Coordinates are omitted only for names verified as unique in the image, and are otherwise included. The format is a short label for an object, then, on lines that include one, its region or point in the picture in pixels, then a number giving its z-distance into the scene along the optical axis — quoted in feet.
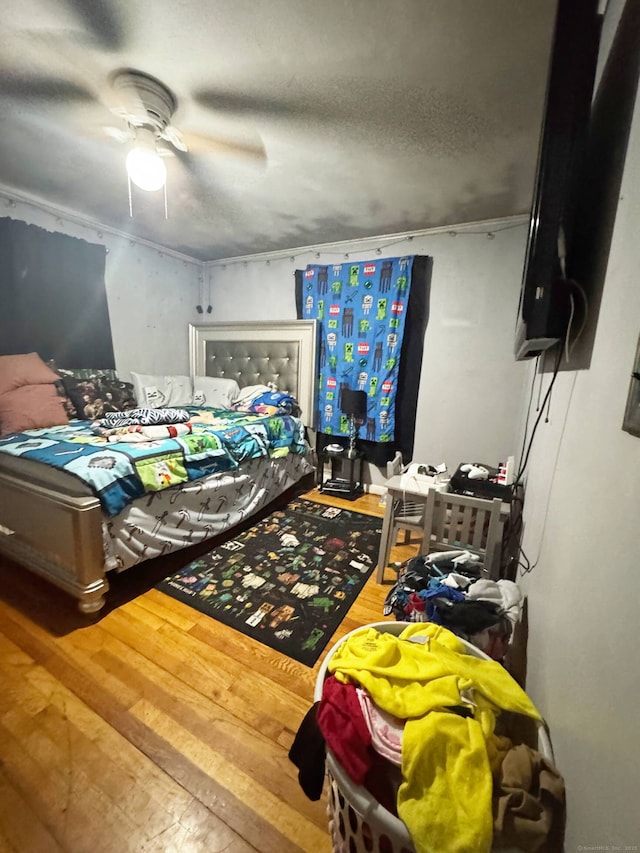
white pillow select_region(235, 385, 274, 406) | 10.98
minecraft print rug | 5.20
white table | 6.09
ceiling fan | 4.67
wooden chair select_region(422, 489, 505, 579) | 5.04
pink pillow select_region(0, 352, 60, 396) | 7.55
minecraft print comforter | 5.24
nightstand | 10.52
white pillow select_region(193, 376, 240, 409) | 11.32
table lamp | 9.99
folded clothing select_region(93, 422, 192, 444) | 6.68
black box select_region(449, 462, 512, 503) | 5.62
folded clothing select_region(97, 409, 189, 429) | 7.73
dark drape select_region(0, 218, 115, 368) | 8.35
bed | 5.06
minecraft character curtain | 9.62
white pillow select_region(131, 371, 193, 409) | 9.96
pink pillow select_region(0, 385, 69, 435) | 7.09
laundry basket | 1.89
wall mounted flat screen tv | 2.38
